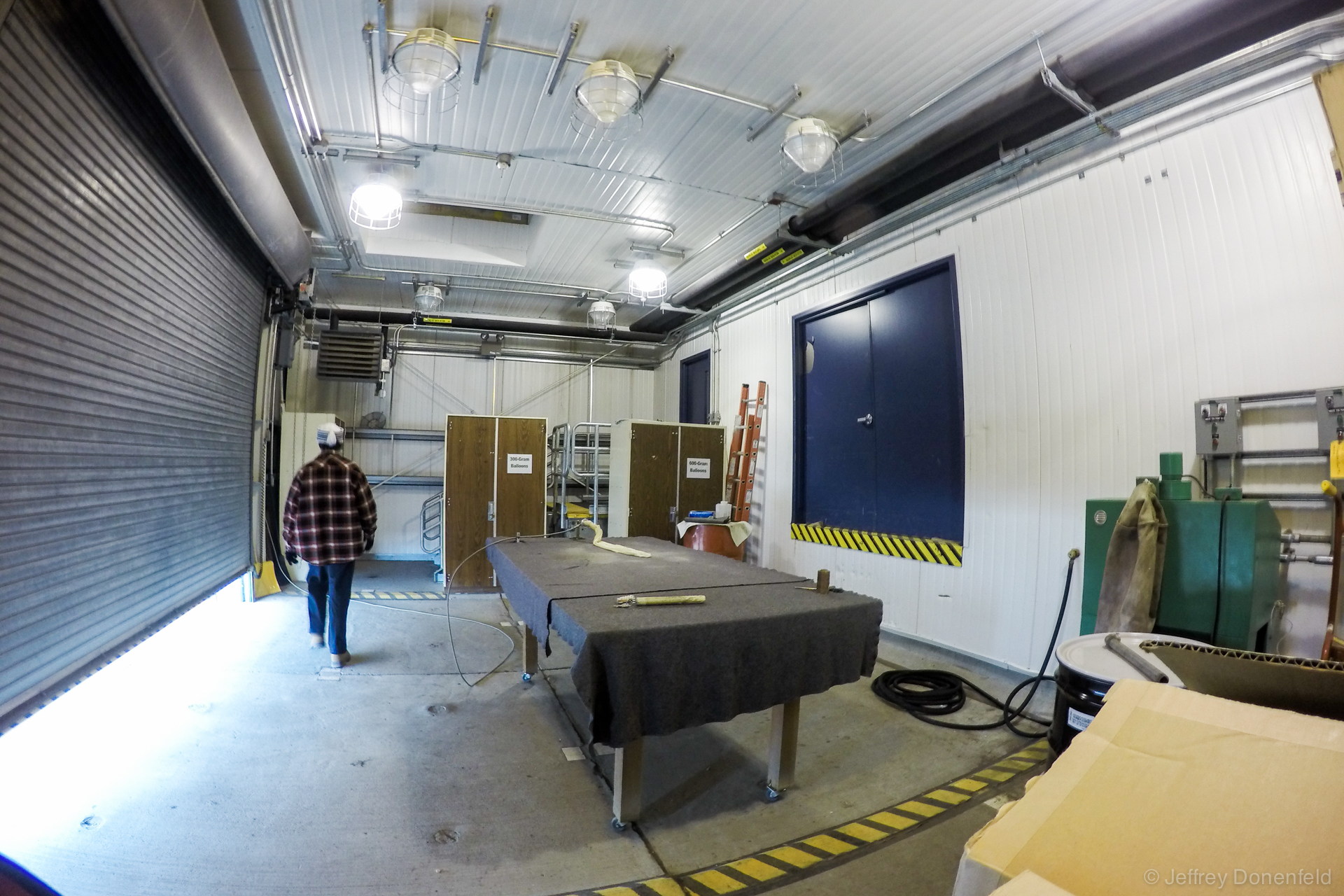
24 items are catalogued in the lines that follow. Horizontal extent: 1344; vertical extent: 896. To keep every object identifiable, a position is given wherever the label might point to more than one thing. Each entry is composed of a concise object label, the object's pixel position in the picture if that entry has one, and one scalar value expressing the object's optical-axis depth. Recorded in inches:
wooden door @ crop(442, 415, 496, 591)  233.8
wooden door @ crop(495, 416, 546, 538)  241.6
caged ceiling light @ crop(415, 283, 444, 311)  249.6
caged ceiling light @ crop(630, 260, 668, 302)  204.7
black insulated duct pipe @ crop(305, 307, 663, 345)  281.6
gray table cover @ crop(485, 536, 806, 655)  94.6
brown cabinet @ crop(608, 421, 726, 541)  243.9
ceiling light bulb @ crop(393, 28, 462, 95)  102.7
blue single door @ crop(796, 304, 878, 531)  190.7
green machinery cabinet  91.0
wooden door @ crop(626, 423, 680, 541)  244.1
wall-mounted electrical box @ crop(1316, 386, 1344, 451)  91.7
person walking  145.0
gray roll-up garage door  85.8
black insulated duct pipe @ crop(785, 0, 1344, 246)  90.8
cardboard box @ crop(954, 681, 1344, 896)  24.1
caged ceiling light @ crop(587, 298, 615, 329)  259.4
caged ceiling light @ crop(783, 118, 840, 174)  127.6
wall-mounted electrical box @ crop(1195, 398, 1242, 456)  103.2
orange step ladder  240.1
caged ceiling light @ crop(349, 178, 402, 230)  146.4
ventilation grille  267.6
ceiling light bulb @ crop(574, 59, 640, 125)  108.7
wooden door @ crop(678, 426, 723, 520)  255.3
